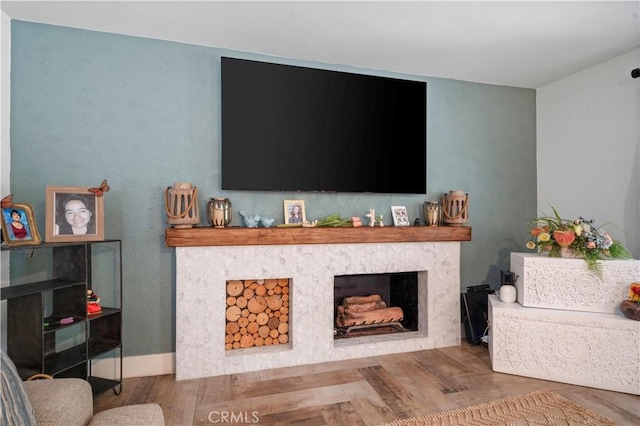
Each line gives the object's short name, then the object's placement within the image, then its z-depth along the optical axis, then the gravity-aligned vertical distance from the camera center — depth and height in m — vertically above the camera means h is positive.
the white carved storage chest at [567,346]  2.24 -0.90
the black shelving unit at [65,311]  1.87 -0.58
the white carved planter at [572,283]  2.35 -0.48
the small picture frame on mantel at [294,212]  2.79 +0.02
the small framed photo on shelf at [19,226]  1.84 -0.06
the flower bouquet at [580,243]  2.39 -0.21
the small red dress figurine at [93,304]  2.17 -0.57
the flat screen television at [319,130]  2.68 +0.70
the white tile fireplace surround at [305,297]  2.43 -0.64
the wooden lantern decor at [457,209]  3.02 +0.05
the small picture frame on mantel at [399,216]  3.05 -0.02
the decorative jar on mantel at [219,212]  2.50 +0.02
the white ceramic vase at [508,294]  2.65 -0.61
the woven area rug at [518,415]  1.91 -1.14
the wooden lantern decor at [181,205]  2.37 +0.07
